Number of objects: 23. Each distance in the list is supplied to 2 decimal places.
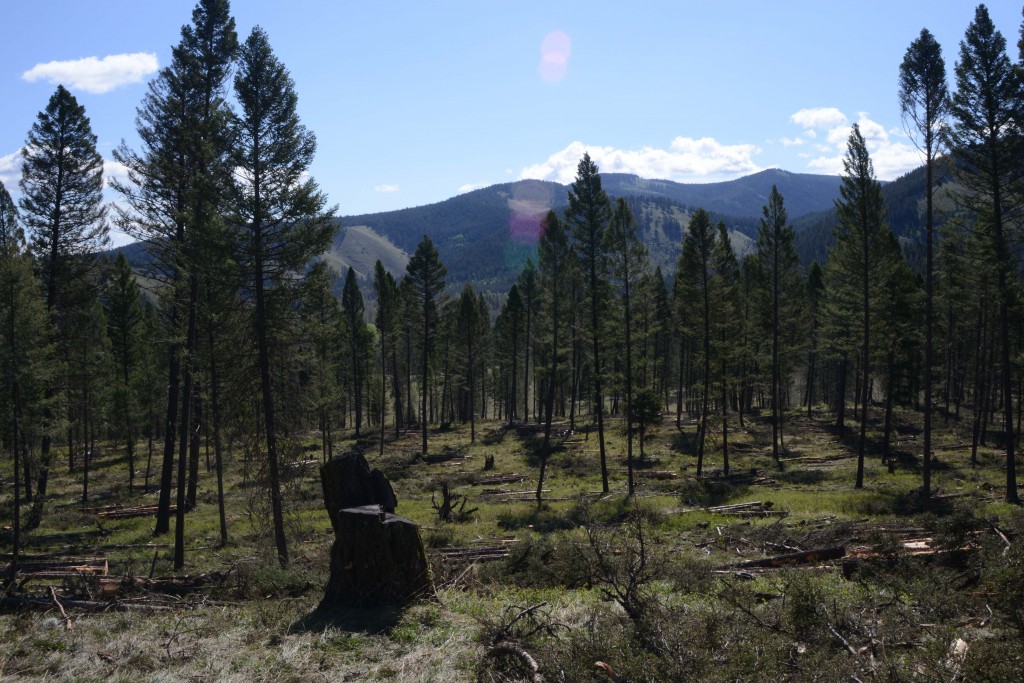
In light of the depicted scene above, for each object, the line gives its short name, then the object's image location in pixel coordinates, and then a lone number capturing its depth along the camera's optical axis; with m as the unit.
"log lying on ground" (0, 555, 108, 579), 15.09
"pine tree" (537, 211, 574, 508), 37.69
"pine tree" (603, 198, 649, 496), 28.17
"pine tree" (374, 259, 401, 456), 47.03
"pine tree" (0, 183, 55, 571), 18.34
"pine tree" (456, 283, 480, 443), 51.75
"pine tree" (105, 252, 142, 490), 38.94
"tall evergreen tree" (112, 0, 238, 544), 18.52
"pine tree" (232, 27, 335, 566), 16.69
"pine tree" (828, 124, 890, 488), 27.67
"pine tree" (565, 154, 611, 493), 28.97
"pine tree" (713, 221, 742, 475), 31.91
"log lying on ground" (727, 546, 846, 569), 11.90
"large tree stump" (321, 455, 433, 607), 9.05
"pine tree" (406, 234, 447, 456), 43.88
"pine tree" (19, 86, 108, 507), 24.94
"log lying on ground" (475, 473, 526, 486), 33.31
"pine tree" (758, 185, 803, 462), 35.66
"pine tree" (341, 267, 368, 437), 53.22
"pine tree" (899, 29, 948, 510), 21.11
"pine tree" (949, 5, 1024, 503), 21.19
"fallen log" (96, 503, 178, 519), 27.04
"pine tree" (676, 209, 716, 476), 31.70
